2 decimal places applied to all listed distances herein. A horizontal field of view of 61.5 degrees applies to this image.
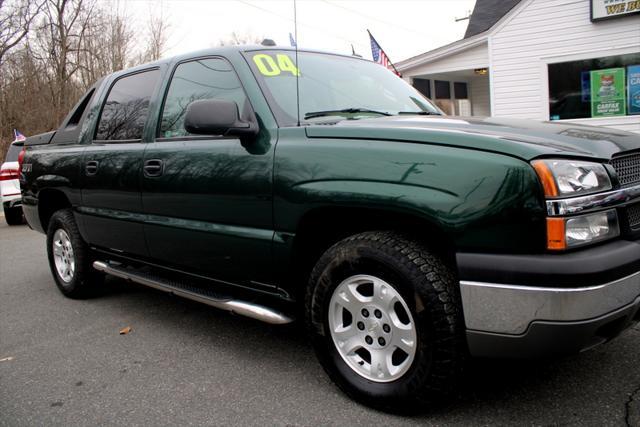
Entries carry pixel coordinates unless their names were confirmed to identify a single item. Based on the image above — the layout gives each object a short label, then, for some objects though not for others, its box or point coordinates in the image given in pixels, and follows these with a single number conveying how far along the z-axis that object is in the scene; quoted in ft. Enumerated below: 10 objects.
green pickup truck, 6.75
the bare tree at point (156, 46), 77.66
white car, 33.50
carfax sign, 36.29
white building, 35.78
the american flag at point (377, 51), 36.50
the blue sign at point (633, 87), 35.60
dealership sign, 34.22
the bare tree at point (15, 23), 62.39
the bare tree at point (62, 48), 70.64
